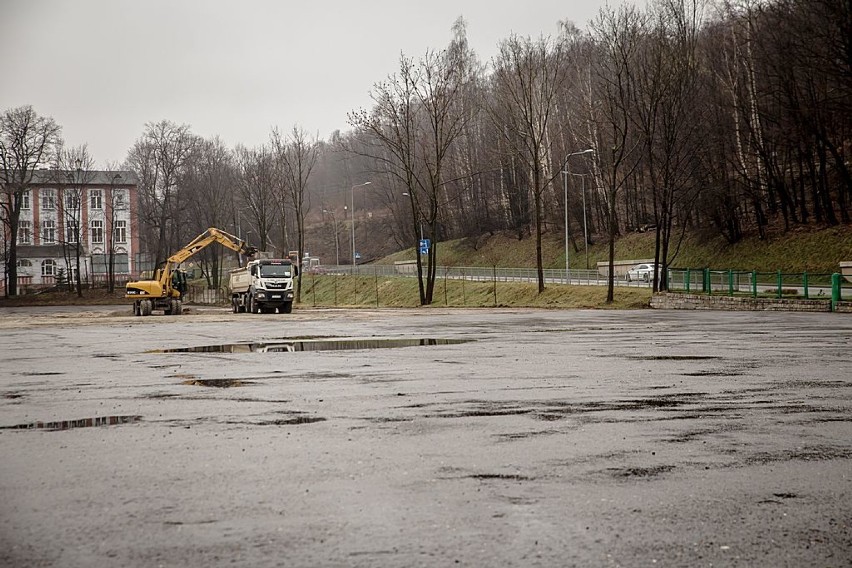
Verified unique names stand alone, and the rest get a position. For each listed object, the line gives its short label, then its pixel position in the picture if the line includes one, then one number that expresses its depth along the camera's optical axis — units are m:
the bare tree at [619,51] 50.50
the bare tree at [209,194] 90.88
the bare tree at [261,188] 82.31
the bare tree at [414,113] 58.62
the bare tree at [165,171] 89.81
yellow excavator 49.97
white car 63.28
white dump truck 49.03
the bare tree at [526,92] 55.91
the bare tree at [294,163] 78.31
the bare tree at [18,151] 80.25
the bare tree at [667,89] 49.78
